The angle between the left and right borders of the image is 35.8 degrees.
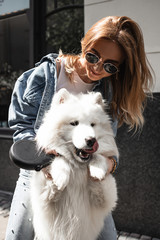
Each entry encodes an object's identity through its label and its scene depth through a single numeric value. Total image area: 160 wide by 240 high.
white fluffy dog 1.66
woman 1.89
